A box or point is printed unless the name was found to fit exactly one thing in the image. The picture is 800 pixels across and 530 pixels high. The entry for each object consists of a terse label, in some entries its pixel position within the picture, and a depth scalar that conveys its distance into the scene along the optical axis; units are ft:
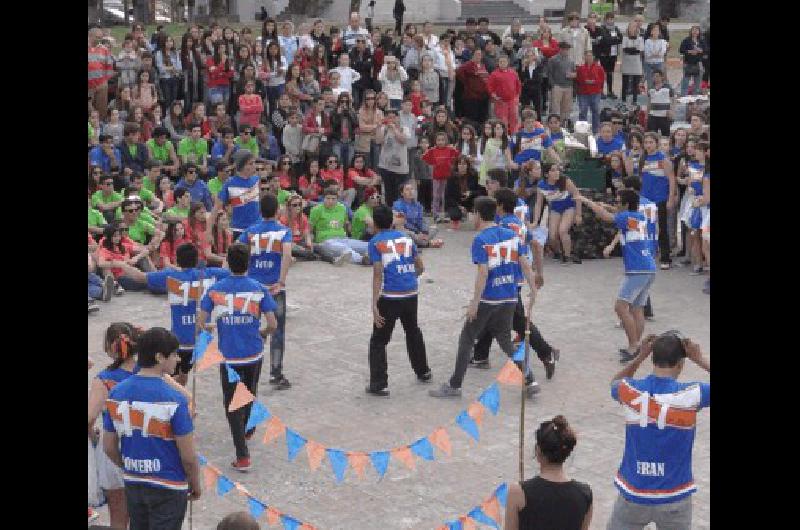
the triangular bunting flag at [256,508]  26.71
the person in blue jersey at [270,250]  37.11
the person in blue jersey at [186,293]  33.99
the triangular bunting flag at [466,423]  29.73
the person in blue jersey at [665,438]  22.97
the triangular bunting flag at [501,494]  26.16
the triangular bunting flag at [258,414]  29.71
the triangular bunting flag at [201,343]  28.91
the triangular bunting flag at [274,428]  30.58
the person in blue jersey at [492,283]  36.22
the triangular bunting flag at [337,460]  29.48
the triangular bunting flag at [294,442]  29.86
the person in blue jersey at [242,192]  44.16
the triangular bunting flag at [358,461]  30.45
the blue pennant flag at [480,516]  26.27
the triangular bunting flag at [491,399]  29.04
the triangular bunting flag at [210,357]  28.43
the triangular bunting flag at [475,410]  29.73
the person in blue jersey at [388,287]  36.88
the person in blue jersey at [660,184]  52.08
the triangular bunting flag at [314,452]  30.42
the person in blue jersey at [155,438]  22.71
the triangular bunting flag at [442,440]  30.35
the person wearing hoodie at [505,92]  70.59
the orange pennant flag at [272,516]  26.76
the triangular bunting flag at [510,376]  27.71
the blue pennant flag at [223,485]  27.61
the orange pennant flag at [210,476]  27.58
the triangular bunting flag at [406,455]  30.86
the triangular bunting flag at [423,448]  30.63
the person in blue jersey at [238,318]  31.81
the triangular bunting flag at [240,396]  30.17
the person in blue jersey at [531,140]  61.16
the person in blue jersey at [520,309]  37.22
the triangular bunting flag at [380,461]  29.81
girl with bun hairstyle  19.85
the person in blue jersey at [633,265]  40.04
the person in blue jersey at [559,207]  52.85
